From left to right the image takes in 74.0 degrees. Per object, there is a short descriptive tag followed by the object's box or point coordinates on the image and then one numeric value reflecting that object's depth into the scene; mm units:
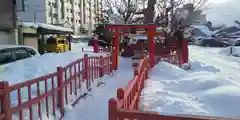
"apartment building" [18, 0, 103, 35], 28572
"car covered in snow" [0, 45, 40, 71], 5658
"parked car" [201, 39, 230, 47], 24167
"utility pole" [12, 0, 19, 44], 9637
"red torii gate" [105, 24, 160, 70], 7111
